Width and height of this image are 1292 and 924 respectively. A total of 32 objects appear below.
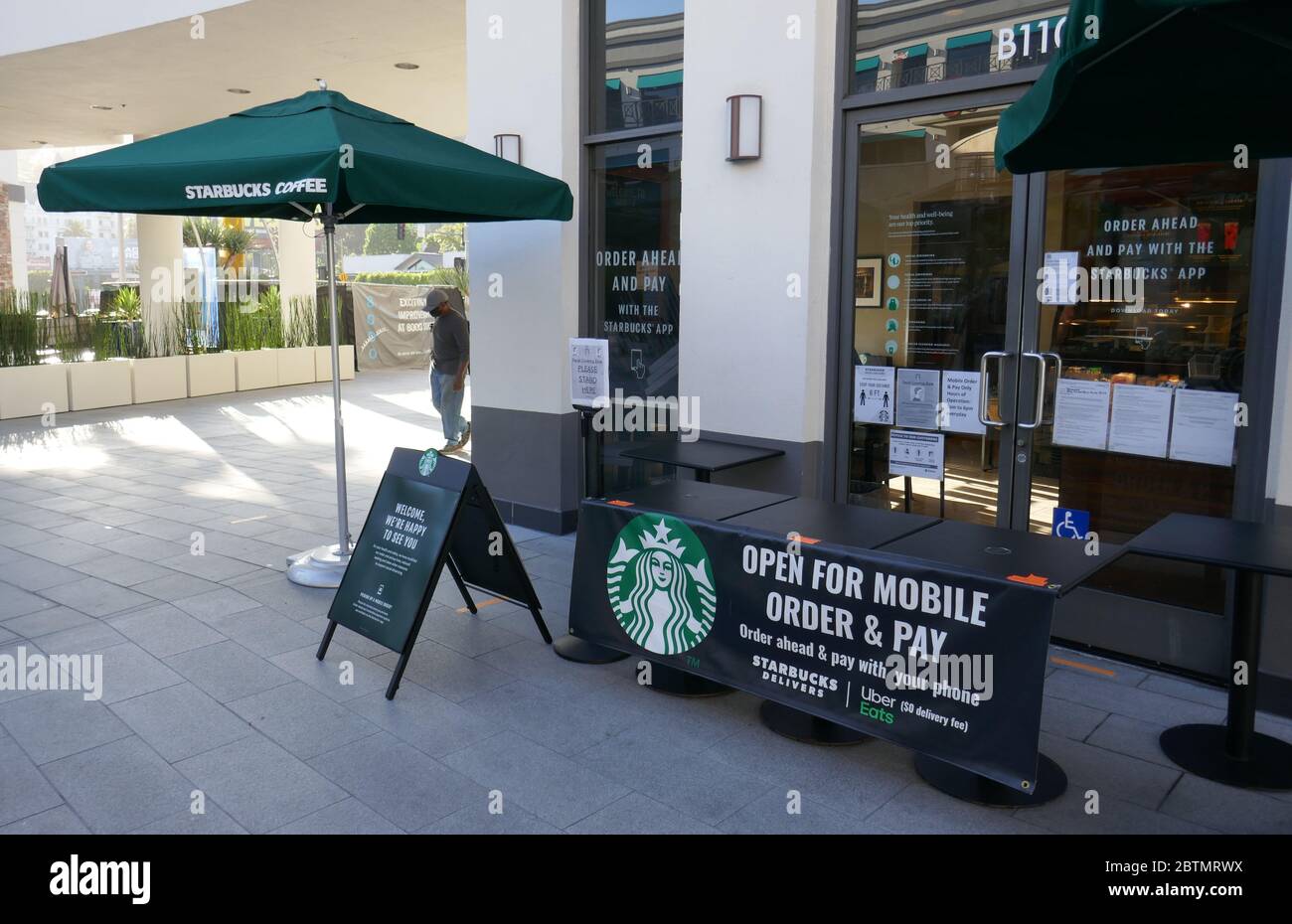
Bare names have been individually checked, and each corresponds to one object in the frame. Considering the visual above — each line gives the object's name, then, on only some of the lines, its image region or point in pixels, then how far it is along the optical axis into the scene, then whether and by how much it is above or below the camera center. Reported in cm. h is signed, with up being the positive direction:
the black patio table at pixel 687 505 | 412 -80
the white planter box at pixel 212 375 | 1412 -92
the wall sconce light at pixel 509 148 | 684 +109
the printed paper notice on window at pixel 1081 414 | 468 -47
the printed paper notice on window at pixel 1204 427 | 433 -50
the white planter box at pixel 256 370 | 1491 -90
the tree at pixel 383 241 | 7994 +540
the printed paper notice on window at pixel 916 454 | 526 -75
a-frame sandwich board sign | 425 -107
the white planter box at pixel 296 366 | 1554 -88
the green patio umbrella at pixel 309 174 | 477 +67
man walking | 987 -43
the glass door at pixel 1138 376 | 432 -29
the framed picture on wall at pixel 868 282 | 534 +15
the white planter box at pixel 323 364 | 1611 -86
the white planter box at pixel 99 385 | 1251 -96
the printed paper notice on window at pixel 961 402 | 506 -46
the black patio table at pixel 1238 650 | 344 -119
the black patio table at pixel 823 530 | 368 -81
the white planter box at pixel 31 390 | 1166 -96
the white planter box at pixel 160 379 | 1334 -93
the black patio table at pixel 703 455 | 519 -77
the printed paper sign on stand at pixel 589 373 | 625 -39
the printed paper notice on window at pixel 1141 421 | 451 -49
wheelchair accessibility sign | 483 -101
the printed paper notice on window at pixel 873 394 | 539 -45
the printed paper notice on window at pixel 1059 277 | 467 +16
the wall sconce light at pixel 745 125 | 546 +99
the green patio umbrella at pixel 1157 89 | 253 +67
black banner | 312 -111
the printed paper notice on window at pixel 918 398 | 522 -45
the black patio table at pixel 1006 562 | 317 -81
